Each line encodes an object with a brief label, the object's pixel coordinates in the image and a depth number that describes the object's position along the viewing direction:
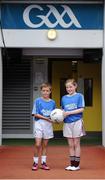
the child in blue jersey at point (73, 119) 5.41
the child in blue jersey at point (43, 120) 5.48
